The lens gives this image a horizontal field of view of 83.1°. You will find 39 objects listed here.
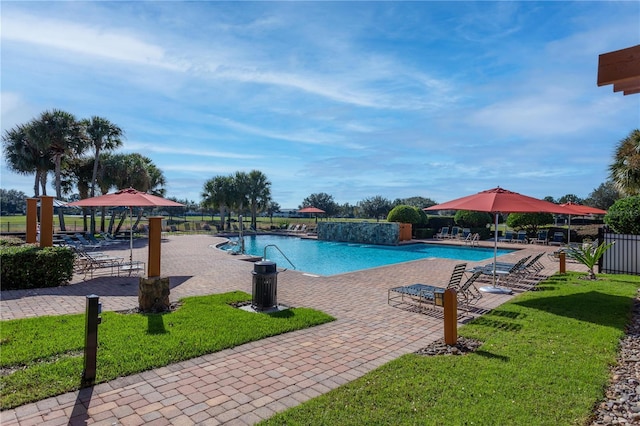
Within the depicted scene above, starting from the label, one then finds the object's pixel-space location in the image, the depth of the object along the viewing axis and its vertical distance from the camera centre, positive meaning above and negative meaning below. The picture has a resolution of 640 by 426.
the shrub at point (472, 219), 26.82 +0.31
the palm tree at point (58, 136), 21.11 +4.94
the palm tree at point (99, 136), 24.25 +5.63
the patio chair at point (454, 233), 26.27 -0.75
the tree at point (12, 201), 84.99 +4.07
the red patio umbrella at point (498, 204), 8.04 +0.46
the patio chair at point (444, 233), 26.73 -0.77
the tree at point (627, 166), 12.73 +2.20
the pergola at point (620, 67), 2.46 +1.10
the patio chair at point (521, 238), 23.08 -0.92
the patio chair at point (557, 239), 22.25 -0.93
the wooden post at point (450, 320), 4.95 -1.33
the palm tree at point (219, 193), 34.78 +2.66
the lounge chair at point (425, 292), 7.06 -1.41
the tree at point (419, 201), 60.50 +3.78
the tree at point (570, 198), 50.12 +3.71
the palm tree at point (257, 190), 35.84 +3.03
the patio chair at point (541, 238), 22.89 -0.91
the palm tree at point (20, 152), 22.69 +4.16
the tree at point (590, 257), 9.74 -0.90
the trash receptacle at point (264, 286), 6.77 -1.23
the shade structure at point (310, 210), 31.16 +0.92
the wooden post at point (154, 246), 6.48 -0.48
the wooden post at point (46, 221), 8.88 -0.07
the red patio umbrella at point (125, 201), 9.29 +0.48
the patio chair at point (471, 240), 22.25 -1.09
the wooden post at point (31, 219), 10.34 -0.03
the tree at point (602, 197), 37.59 +3.00
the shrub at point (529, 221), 24.20 +0.18
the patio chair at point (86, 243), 15.44 -1.09
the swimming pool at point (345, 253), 16.80 -1.78
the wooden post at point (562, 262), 11.19 -1.20
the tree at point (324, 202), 55.53 +2.96
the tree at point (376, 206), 48.94 +2.17
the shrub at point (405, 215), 26.08 +0.54
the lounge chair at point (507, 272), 9.55 -1.30
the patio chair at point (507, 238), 23.58 -0.98
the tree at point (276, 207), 67.13 +2.60
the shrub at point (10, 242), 10.37 -0.74
